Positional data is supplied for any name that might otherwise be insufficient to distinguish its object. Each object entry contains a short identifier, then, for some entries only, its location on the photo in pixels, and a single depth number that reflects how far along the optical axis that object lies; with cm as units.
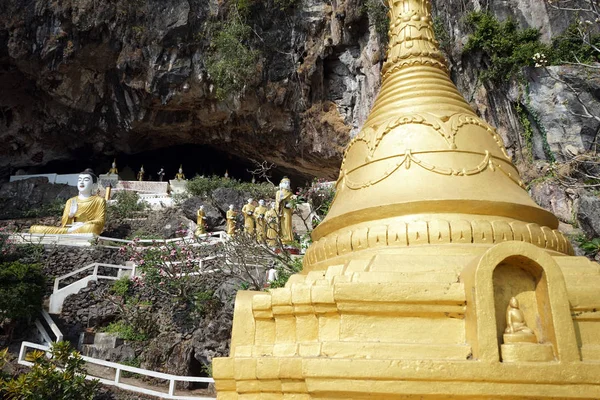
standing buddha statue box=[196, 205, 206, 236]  1600
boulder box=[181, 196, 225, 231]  1766
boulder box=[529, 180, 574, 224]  1190
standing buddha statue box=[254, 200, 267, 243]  1340
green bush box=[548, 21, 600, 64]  1337
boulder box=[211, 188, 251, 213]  1850
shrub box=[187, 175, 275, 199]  1936
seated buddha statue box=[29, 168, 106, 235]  1409
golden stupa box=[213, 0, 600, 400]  214
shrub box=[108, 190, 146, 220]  1759
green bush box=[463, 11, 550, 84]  1402
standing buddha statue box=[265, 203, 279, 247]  1265
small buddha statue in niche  220
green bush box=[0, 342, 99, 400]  625
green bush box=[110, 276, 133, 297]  1100
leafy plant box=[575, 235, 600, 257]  927
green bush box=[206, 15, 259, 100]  1734
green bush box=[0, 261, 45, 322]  866
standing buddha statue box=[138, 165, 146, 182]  2411
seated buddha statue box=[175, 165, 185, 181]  2284
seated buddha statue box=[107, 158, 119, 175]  2213
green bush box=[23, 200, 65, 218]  1845
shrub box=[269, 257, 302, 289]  781
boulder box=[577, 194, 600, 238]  998
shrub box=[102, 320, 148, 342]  966
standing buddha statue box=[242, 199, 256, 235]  1494
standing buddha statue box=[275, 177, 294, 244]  1351
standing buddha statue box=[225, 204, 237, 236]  1546
